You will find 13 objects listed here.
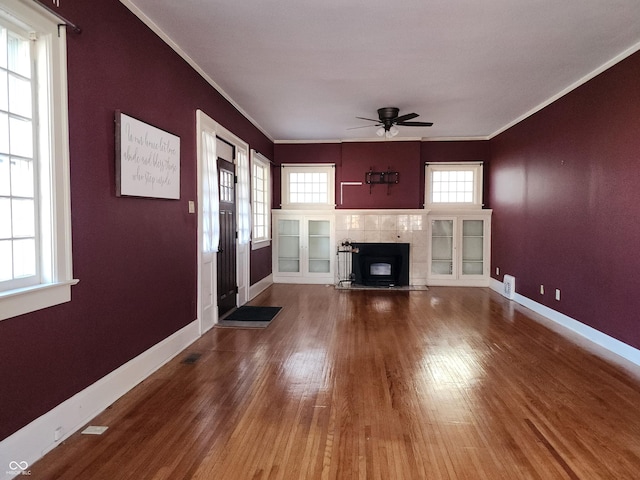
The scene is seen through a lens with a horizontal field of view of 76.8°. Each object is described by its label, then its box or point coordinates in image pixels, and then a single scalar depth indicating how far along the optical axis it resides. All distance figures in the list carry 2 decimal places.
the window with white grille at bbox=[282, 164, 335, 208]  7.90
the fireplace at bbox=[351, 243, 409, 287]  7.50
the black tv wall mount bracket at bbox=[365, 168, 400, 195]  7.62
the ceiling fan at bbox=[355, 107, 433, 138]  5.45
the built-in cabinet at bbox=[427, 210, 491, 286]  7.61
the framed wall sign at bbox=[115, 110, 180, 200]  2.80
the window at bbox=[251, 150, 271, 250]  6.67
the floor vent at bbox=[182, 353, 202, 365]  3.52
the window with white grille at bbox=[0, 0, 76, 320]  2.00
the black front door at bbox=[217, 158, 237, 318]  5.04
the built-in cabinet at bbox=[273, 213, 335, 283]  7.89
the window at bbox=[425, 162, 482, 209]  7.68
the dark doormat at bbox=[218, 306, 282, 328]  4.74
